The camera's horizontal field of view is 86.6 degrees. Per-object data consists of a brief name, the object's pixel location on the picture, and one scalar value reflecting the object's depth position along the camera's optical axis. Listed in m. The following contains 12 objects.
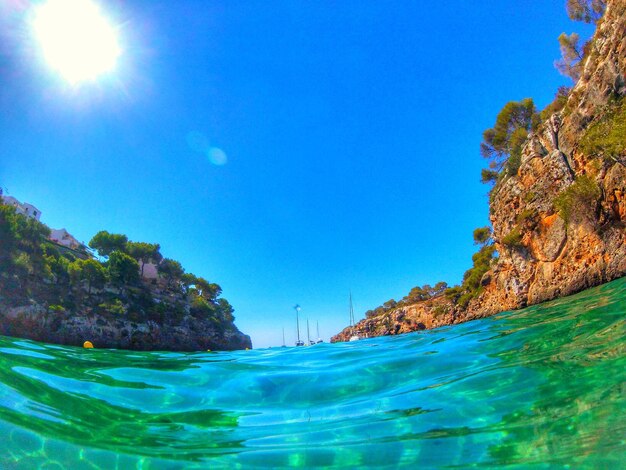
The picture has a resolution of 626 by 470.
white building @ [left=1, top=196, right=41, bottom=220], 68.88
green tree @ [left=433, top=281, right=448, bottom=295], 62.91
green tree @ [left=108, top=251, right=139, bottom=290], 47.38
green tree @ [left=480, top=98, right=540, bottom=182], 32.59
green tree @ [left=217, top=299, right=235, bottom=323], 65.62
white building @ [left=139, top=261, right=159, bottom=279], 67.78
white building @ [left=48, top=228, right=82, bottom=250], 75.00
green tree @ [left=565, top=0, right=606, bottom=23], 28.67
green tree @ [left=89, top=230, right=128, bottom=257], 58.56
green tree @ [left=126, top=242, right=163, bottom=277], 61.97
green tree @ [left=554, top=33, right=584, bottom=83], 31.52
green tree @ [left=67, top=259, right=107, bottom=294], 40.44
